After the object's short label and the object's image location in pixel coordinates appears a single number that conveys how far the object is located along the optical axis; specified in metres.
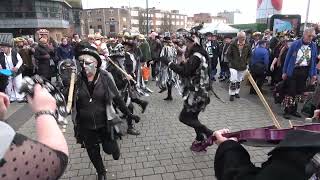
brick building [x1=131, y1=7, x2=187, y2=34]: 81.58
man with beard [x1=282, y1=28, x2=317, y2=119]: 5.24
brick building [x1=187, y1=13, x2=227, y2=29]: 97.61
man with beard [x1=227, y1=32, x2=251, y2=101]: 7.08
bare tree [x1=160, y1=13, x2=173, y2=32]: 81.80
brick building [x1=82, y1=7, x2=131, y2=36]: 82.05
